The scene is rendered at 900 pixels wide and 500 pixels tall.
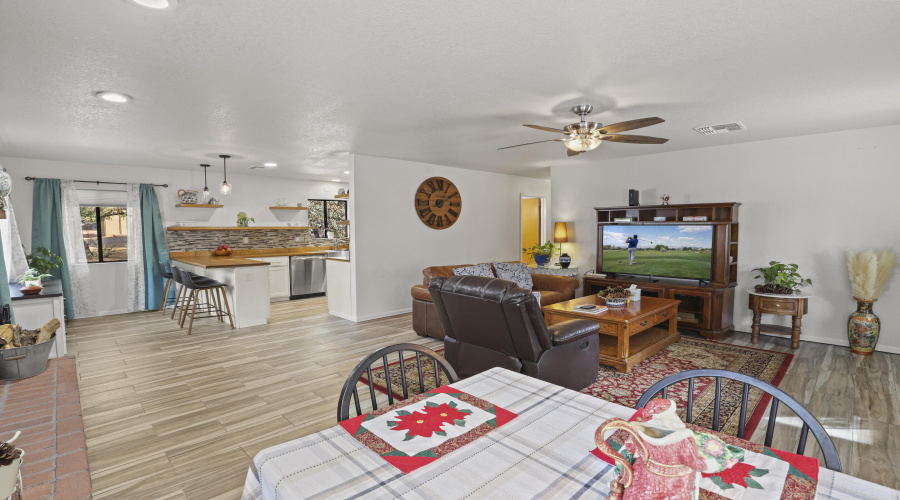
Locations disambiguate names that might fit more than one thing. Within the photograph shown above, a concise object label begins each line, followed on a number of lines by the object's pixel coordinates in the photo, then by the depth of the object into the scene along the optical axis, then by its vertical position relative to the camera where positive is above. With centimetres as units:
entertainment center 492 -40
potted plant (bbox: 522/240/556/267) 663 -40
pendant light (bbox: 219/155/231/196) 589 +52
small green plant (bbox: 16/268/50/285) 399 -46
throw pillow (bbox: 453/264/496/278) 528 -54
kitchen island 558 -79
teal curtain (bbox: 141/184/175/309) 668 -24
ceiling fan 337 +73
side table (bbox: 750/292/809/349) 446 -84
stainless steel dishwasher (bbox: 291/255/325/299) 780 -90
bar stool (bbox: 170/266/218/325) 561 -66
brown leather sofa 483 -84
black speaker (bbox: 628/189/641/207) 582 +40
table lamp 667 -11
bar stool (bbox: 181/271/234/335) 529 -72
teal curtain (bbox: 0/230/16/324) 286 -40
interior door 934 +11
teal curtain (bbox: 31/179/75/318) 585 +4
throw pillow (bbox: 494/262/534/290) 570 -62
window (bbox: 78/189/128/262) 639 +3
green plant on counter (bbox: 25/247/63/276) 502 -41
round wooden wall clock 650 +37
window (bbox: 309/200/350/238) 883 +23
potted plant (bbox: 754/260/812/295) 462 -57
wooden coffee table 379 -92
